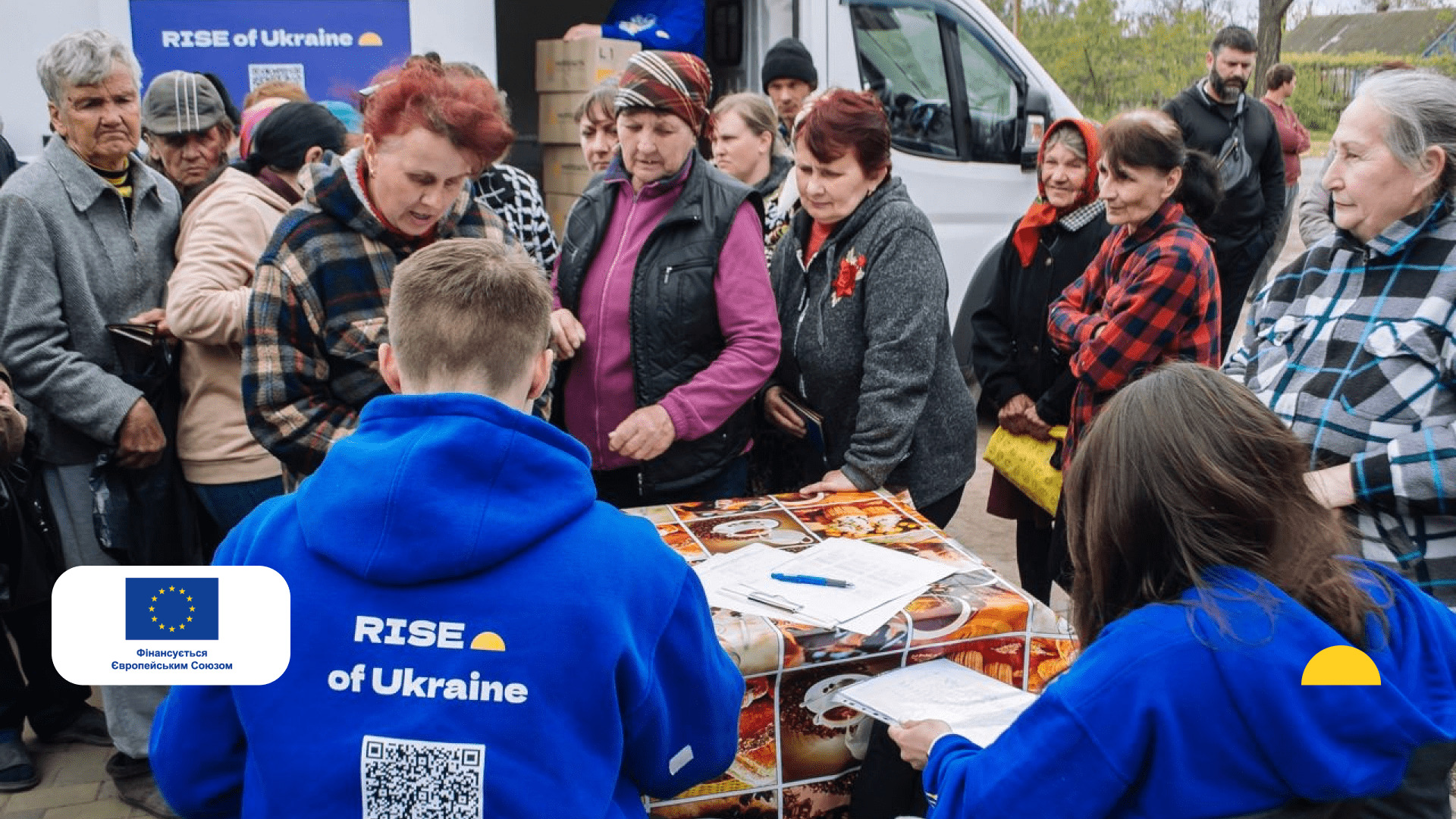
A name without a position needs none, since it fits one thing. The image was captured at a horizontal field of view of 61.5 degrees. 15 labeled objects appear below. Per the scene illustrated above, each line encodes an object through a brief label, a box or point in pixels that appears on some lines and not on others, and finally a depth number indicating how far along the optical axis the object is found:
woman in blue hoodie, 1.34
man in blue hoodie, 1.31
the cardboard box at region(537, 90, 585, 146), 5.95
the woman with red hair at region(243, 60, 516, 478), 2.40
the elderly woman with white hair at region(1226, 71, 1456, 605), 2.20
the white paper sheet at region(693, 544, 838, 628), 2.11
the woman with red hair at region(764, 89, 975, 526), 2.79
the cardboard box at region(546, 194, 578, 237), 6.04
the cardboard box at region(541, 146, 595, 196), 5.87
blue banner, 4.77
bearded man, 6.01
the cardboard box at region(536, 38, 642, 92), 5.73
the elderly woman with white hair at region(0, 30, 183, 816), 2.91
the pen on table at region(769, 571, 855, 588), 2.20
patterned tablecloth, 2.03
